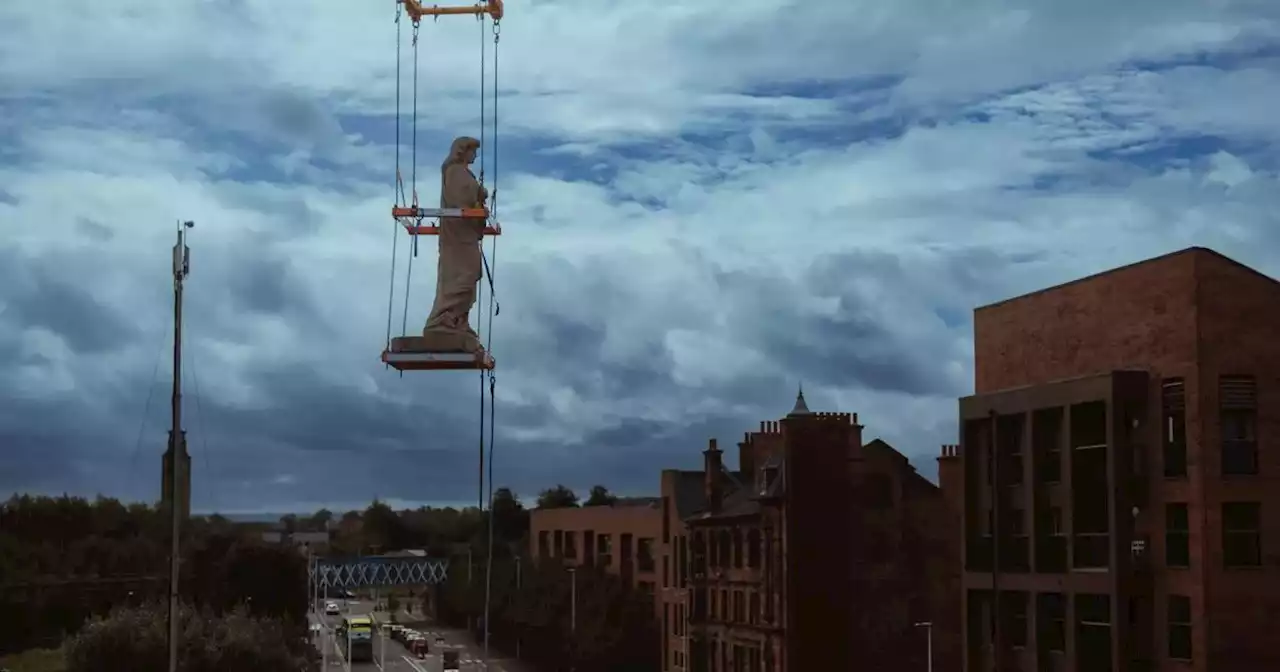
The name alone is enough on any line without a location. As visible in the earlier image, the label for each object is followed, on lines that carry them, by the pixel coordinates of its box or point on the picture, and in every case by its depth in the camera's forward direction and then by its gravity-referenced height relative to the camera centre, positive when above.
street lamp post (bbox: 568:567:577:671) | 117.12 -6.00
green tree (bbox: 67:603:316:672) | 60.19 -4.56
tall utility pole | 39.72 +2.03
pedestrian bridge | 177.38 -5.35
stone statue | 37.47 +6.14
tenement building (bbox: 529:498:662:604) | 118.69 -1.24
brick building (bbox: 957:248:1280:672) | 49.44 +1.49
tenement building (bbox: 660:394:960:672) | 87.56 -1.87
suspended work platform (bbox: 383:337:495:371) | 36.50 +3.62
